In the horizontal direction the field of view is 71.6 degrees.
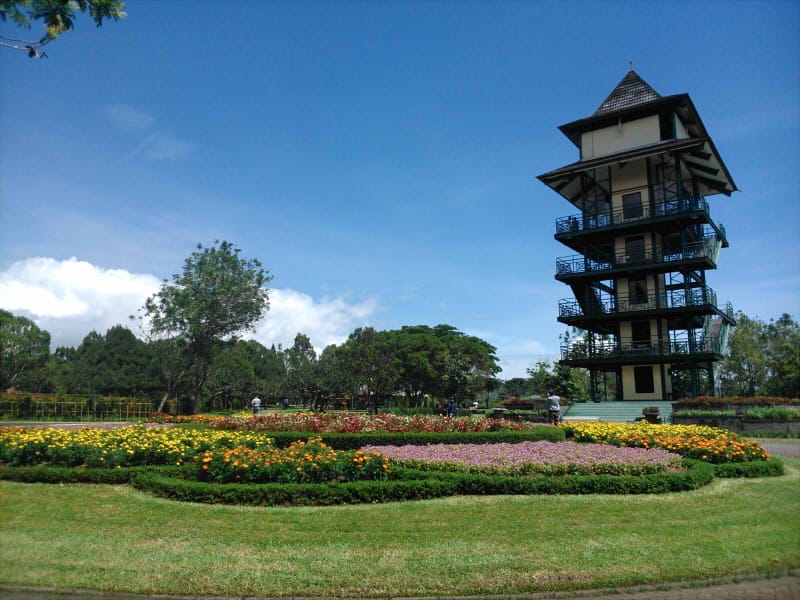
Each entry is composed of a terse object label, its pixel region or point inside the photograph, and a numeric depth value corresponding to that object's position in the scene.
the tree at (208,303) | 44.06
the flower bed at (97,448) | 11.80
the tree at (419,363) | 52.88
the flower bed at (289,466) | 10.02
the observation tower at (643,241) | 32.47
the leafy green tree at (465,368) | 51.62
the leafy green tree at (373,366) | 51.22
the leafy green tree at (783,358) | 46.16
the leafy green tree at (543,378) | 48.38
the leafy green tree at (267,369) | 61.72
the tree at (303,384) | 54.28
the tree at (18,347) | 57.06
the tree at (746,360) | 47.91
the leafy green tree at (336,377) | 51.59
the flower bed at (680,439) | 12.80
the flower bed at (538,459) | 11.24
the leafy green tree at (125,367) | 69.94
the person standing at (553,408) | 23.27
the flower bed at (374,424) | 17.23
